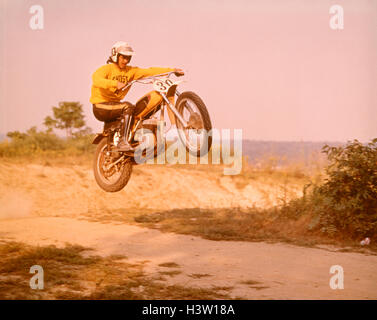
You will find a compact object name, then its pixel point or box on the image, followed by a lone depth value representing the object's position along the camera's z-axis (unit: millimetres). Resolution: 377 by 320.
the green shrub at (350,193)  13422
